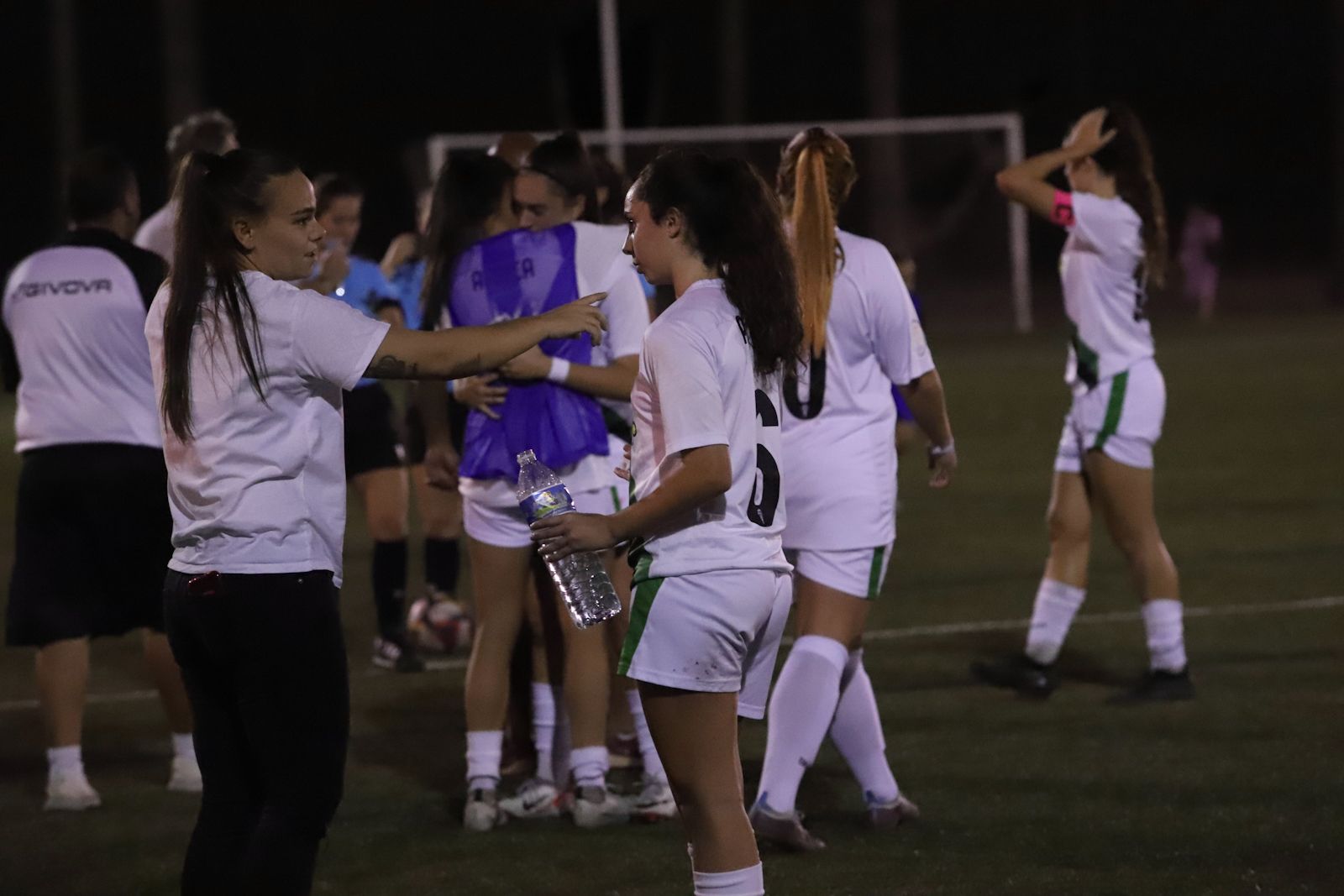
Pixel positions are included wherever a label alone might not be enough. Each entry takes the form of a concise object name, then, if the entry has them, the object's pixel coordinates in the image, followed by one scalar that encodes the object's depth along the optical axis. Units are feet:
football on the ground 54.13
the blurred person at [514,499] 36.01
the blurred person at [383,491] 53.36
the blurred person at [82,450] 38.63
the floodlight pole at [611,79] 149.38
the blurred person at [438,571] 54.24
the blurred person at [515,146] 40.40
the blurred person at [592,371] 35.91
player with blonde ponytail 34.24
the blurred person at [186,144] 43.09
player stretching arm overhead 45.93
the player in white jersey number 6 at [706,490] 24.52
